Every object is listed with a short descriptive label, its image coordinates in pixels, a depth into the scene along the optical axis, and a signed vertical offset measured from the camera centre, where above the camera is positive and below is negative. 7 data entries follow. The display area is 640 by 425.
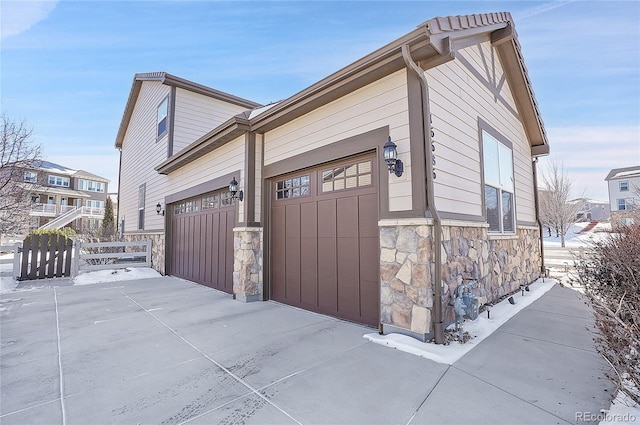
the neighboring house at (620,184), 23.91 +3.59
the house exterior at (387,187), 3.56 +0.74
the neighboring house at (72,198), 23.47 +3.23
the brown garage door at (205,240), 6.95 -0.24
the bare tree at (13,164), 8.81 +2.12
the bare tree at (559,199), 18.25 +1.85
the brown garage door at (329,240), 4.18 -0.18
